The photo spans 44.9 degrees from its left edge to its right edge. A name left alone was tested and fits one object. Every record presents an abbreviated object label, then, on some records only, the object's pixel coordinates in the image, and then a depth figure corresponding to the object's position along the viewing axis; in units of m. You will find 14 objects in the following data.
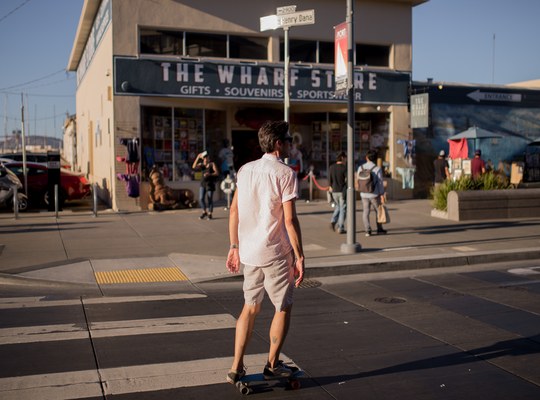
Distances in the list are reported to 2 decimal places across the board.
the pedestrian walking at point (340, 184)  13.98
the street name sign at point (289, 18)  12.26
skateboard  5.07
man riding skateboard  5.00
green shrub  17.36
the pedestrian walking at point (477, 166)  19.27
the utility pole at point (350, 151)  11.52
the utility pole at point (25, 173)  19.62
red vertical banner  11.63
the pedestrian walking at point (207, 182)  16.72
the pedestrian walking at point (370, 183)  13.48
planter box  16.61
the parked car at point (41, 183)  20.23
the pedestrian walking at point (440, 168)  21.17
